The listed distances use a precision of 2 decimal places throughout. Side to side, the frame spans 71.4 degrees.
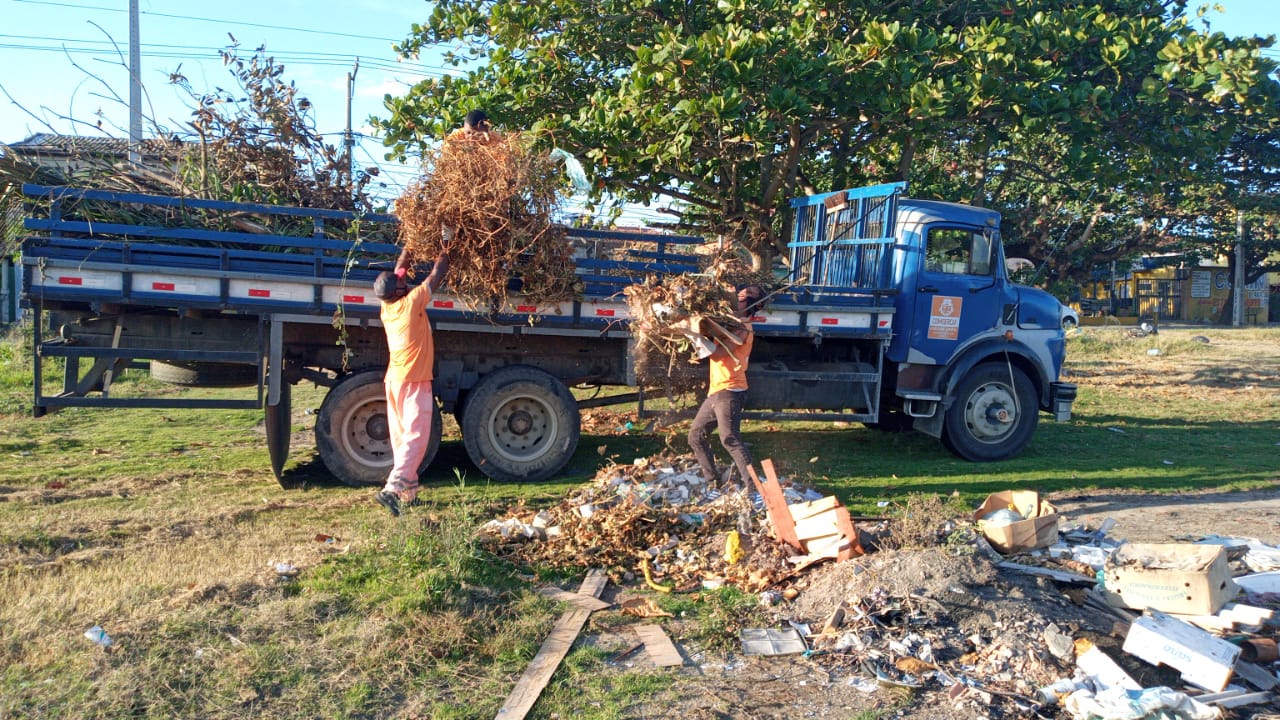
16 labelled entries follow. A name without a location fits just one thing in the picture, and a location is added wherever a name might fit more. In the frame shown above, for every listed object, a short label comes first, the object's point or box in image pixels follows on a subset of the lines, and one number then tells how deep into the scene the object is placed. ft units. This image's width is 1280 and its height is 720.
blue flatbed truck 22.27
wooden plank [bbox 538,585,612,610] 16.29
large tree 28.60
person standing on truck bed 23.45
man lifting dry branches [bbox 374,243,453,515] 21.59
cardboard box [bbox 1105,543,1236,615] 15.21
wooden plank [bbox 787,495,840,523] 17.90
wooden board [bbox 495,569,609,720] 12.42
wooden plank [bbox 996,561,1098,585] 17.03
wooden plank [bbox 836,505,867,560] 17.17
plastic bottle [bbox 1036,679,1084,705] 12.91
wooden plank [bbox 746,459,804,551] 18.24
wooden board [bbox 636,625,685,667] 14.12
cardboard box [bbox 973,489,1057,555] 18.25
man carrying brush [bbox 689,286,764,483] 22.66
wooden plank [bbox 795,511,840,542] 17.49
